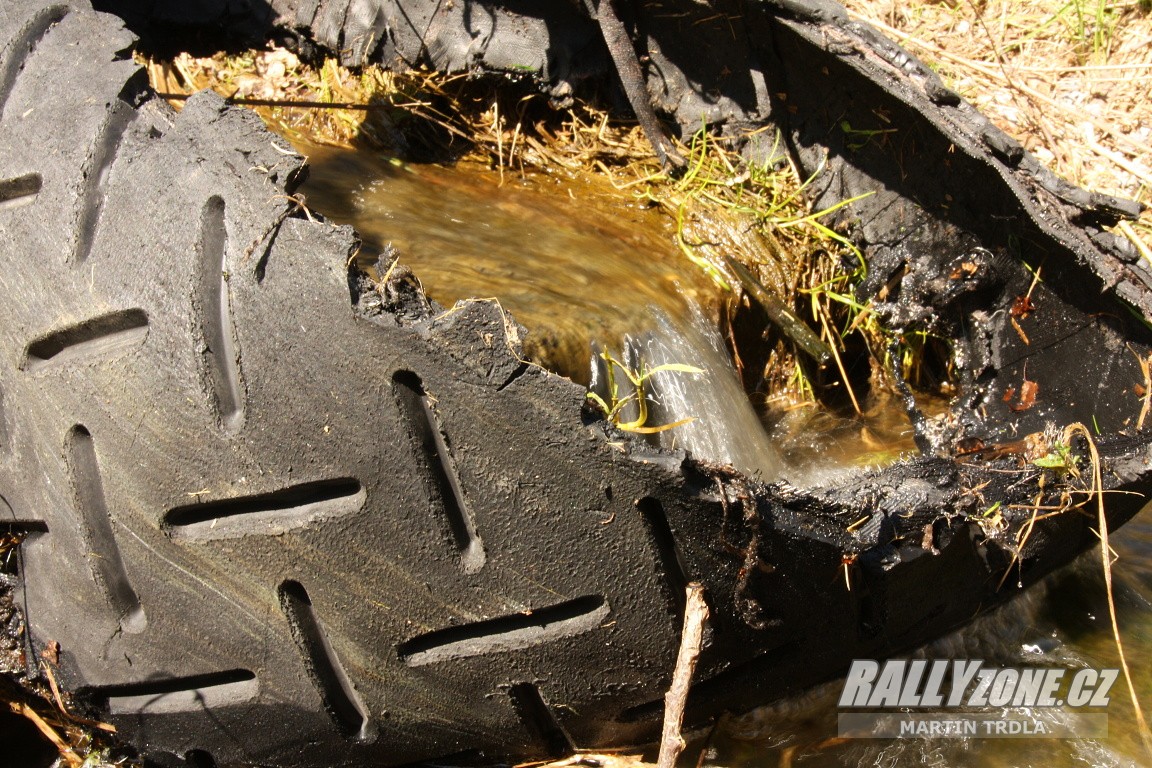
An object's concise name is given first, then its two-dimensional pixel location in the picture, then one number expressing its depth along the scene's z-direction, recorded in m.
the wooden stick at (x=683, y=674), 0.61
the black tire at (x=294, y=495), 0.60
